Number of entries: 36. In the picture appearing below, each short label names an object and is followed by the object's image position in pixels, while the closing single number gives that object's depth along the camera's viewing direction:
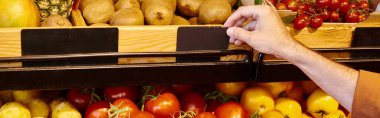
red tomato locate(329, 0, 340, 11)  1.75
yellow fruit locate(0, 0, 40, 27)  1.39
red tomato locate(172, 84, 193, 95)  1.81
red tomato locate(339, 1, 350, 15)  1.77
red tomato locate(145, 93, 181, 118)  1.60
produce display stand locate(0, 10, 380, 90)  1.33
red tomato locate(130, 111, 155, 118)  1.51
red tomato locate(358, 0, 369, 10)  1.83
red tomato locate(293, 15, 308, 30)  1.58
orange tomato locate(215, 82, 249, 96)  1.82
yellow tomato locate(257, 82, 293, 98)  1.88
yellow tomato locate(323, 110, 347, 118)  1.88
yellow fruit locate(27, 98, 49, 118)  1.57
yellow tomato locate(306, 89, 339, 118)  1.90
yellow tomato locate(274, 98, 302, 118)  1.85
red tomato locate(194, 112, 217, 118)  1.57
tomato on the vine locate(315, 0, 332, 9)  1.74
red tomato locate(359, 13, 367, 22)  1.76
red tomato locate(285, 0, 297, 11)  1.75
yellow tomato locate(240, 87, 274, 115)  1.81
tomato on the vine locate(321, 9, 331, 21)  1.72
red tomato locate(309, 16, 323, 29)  1.59
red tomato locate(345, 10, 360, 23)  1.75
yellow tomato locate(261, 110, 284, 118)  1.71
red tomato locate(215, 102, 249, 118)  1.64
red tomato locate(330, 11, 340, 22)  1.74
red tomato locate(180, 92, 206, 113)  1.73
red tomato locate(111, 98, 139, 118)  1.57
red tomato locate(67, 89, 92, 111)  1.68
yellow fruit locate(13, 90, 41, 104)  1.61
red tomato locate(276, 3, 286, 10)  1.78
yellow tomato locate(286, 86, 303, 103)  2.00
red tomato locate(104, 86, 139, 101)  1.69
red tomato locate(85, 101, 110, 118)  1.59
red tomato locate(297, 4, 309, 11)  1.72
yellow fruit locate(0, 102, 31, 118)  1.49
